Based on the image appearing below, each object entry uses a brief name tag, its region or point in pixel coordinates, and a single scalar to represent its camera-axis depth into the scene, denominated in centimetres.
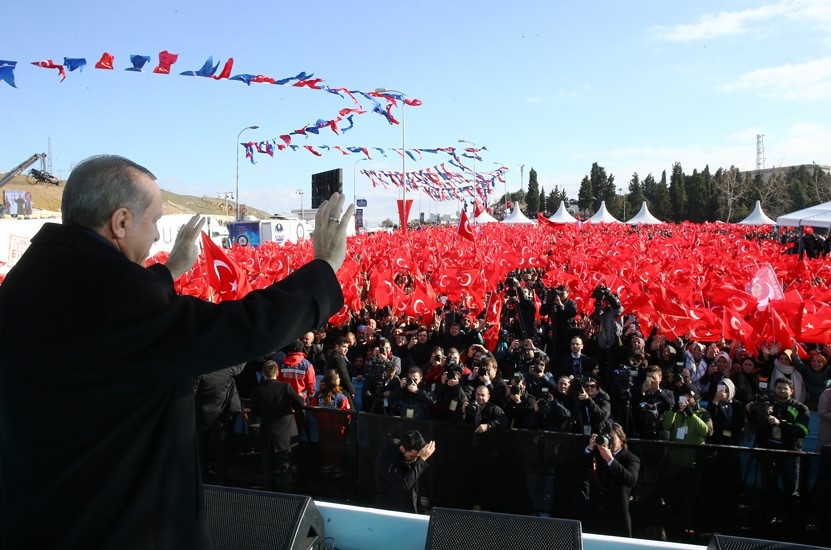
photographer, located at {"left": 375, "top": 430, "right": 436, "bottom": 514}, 545
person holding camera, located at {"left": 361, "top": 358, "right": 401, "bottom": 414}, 749
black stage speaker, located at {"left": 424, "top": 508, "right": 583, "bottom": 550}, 284
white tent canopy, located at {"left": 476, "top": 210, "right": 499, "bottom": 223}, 5140
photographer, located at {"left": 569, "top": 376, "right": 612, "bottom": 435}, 667
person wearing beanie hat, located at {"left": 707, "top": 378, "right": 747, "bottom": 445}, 679
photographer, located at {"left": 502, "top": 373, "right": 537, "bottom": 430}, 682
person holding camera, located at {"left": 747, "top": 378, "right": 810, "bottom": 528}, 610
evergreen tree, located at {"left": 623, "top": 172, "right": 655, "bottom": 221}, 8762
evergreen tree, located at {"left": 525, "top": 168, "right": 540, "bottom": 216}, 10281
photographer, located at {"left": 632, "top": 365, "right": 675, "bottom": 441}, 669
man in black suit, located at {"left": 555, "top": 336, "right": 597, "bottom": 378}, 891
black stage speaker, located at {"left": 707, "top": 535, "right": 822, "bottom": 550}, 266
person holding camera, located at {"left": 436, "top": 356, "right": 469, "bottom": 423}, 692
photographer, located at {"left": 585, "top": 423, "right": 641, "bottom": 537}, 553
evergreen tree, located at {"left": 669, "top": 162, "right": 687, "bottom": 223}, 7797
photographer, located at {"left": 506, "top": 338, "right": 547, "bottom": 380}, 838
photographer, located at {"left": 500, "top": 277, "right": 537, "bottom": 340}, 1204
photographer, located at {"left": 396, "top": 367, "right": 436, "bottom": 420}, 721
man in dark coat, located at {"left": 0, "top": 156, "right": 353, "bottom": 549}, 123
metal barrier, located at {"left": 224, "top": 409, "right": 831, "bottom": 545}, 564
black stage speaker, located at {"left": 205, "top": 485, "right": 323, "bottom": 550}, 299
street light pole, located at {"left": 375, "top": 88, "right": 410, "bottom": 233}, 2718
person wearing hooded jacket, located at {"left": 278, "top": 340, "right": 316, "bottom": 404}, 779
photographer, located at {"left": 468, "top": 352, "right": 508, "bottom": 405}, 712
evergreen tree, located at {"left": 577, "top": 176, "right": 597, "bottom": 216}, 9188
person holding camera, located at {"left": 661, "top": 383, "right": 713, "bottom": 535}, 581
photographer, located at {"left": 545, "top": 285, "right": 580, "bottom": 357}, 1101
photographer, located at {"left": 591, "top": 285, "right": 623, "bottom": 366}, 984
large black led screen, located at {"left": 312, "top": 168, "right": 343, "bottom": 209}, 2894
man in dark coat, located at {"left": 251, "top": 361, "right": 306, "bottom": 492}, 665
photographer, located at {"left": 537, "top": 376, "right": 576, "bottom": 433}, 660
